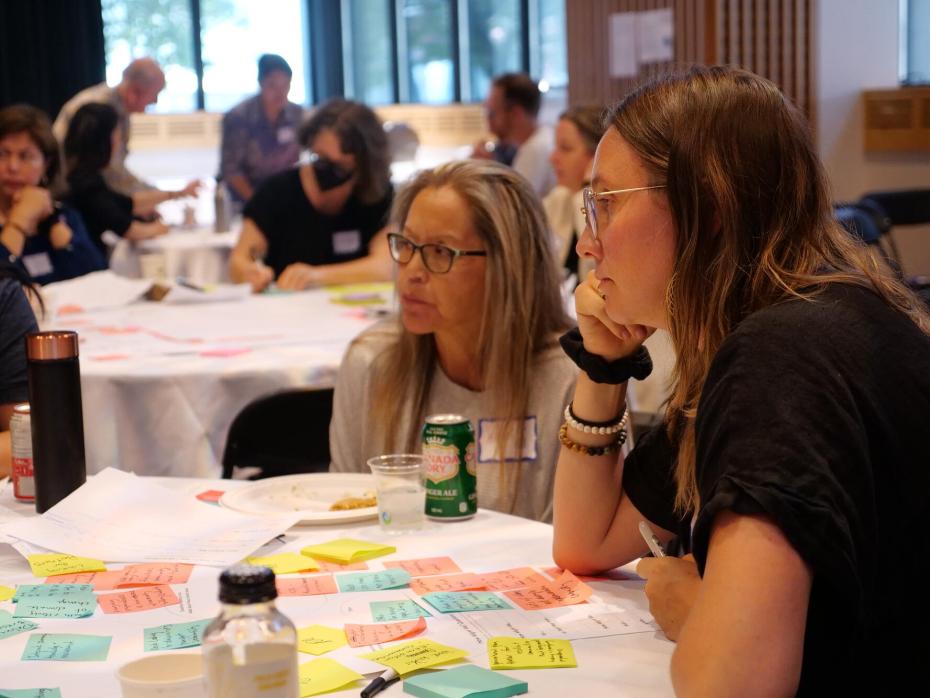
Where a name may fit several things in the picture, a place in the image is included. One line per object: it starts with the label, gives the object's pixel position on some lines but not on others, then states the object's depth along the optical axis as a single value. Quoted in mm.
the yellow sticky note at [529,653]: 2271
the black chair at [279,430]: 3413
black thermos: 2667
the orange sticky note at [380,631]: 2332
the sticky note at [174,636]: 2324
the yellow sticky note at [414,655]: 2260
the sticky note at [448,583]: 2475
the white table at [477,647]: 2243
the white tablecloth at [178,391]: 3594
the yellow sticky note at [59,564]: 2531
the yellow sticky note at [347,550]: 2567
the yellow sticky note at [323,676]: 2223
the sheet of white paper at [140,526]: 2586
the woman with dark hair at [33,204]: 5626
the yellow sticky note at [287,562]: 2538
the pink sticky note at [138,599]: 2430
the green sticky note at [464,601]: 2414
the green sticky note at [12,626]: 2366
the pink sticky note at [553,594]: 2441
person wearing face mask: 5676
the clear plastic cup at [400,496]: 2663
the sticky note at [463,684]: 2200
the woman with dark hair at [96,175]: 7610
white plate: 2698
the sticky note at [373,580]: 2479
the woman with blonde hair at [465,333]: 3054
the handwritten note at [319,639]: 2313
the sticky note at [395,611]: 2392
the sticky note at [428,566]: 2530
